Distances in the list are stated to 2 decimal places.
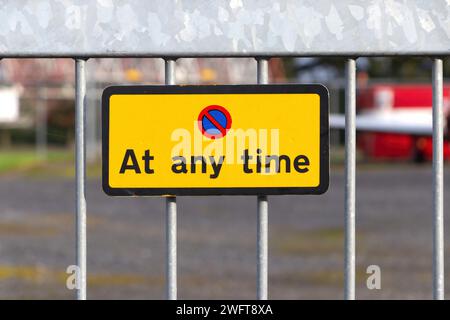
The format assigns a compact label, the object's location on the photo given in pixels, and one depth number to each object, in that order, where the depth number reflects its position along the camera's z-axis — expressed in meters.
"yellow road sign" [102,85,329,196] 5.02
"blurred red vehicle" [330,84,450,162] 69.12
